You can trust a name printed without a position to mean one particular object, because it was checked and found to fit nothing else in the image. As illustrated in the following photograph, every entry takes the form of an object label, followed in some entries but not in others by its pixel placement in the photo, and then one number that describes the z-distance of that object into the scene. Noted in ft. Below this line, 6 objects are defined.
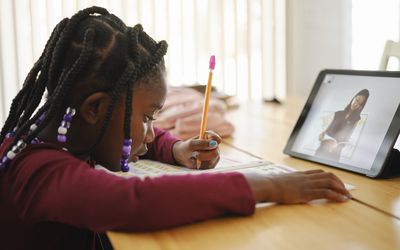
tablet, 3.05
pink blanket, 4.64
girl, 2.18
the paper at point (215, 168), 3.25
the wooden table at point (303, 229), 2.03
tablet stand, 2.97
